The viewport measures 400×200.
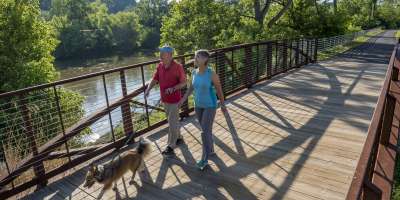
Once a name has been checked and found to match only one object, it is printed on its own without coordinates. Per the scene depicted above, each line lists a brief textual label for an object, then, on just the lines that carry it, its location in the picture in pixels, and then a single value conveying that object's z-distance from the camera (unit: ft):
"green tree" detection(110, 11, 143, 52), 164.04
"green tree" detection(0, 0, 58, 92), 38.91
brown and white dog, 9.80
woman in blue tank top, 11.38
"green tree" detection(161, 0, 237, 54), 60.64
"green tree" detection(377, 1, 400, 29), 206.25
